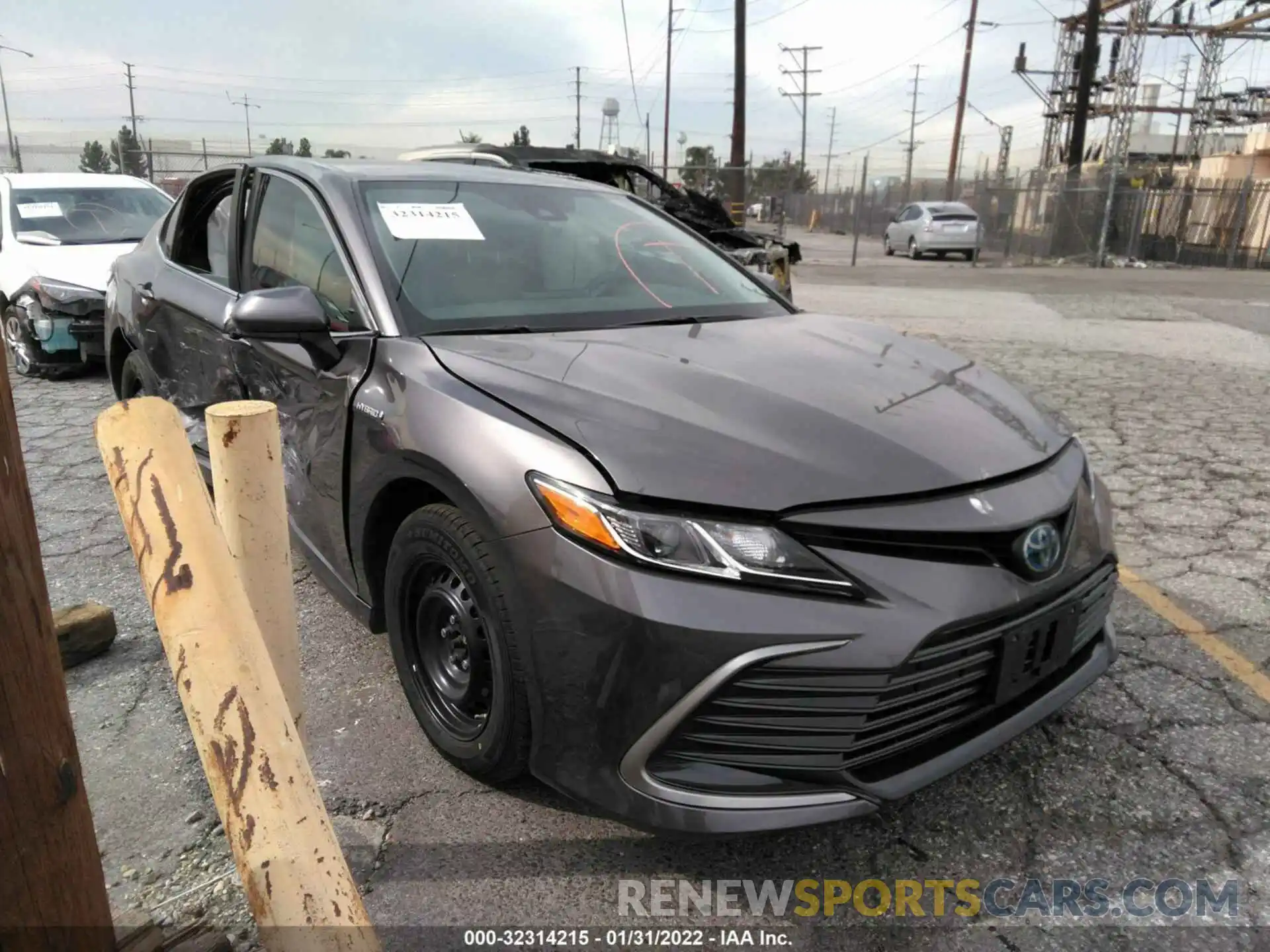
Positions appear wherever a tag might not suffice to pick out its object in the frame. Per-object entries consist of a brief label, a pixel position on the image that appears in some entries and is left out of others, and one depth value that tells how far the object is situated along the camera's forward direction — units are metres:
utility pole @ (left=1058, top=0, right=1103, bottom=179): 21.61
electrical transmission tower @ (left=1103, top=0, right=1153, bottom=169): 25.81
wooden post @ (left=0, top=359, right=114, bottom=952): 1.13
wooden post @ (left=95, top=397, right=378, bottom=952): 1.24
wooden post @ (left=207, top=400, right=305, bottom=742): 1.67
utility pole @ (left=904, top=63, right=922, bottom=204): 40.62
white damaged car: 6.46
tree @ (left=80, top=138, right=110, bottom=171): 27.13
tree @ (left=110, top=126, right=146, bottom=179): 21.20
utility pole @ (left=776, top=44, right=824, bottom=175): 56.50
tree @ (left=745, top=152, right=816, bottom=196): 52.38
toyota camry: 1.70
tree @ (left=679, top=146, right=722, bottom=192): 21.81
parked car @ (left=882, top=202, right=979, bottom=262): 21.62
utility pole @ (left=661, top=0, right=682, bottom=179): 42.66
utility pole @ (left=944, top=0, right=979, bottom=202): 40.47
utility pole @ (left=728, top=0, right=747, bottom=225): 21.06
